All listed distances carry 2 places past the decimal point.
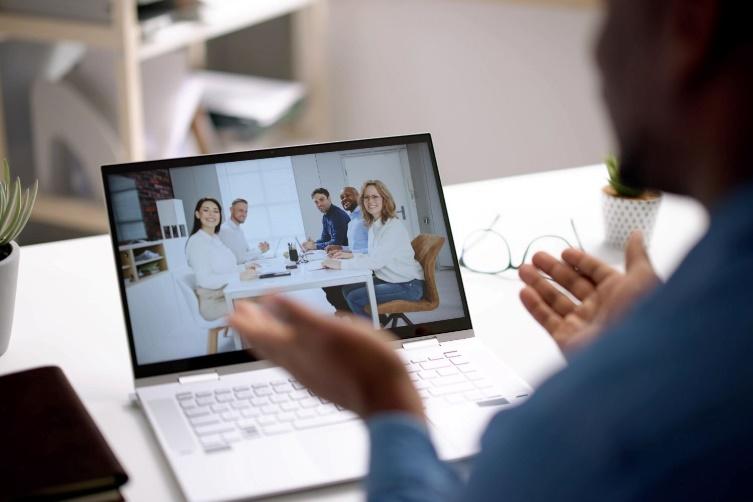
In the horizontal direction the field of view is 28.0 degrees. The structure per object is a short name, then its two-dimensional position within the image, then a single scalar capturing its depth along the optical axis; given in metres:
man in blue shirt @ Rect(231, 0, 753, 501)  0.98
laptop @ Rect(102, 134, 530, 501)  1.42
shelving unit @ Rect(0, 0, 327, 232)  2.78
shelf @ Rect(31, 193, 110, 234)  3.03
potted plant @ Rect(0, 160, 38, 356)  1.59
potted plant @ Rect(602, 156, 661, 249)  1.91
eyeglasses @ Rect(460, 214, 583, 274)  1.86
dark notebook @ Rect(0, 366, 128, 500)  1.33
